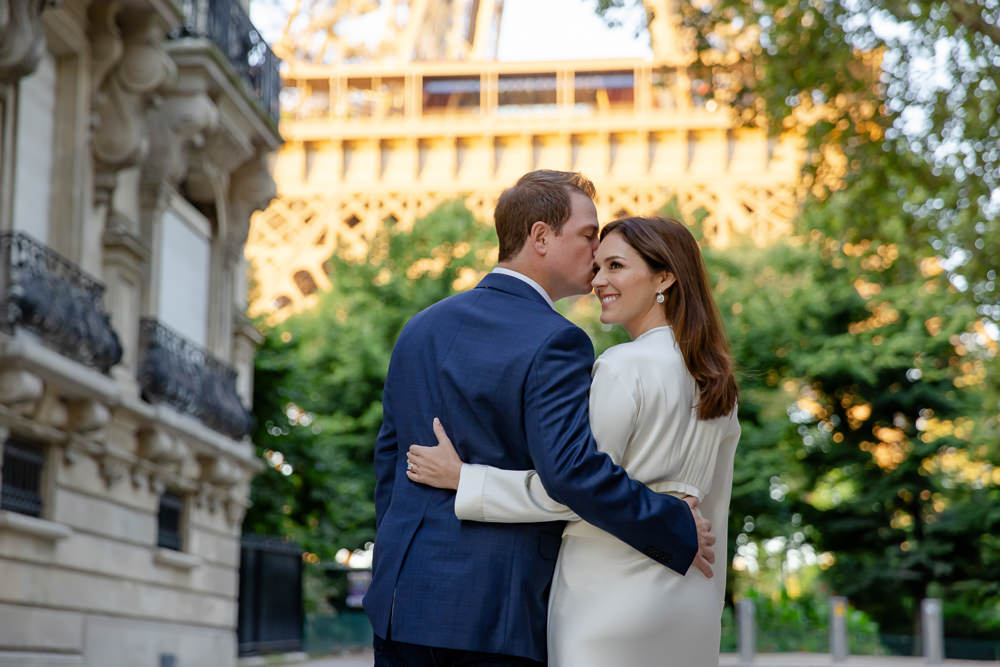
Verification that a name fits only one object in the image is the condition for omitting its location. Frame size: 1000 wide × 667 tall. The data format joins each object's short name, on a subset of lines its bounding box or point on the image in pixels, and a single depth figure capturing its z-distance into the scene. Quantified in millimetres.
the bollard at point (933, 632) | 30484
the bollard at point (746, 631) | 30969
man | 3332
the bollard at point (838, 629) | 30812
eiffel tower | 55531
